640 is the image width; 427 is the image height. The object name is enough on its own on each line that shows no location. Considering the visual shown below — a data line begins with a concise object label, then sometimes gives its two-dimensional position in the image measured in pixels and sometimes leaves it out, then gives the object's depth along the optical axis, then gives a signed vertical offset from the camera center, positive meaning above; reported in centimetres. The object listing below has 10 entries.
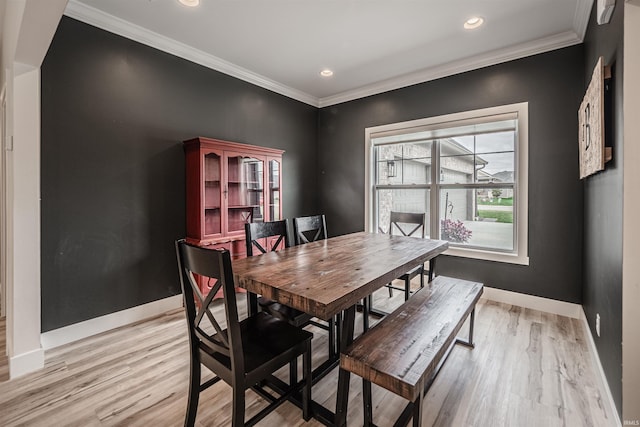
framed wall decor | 170 +59
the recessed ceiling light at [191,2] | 230 +168
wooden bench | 122 -66
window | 316 +44
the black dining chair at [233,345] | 122 -66
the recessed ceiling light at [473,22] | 255 +171
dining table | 133 -35
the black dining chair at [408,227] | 277 -19
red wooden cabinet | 294 +26
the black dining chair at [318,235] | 211 -23
